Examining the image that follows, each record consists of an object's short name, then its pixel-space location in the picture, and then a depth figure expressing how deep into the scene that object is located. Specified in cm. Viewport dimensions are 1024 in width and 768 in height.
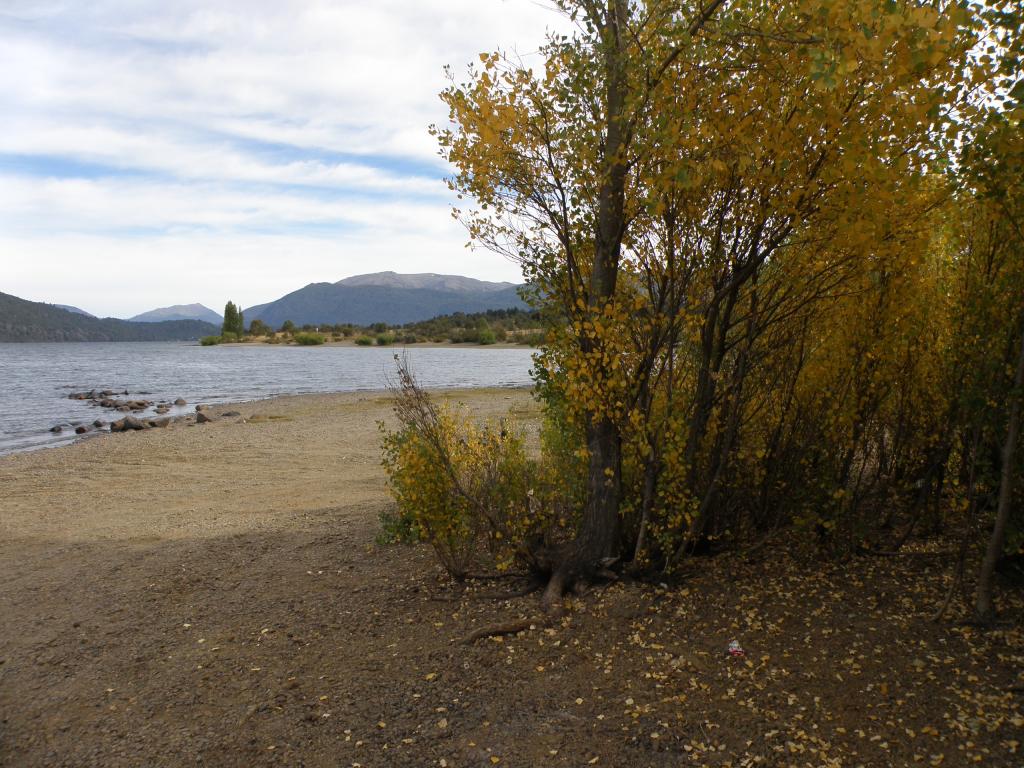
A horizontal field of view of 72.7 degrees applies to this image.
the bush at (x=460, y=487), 584
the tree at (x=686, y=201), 409
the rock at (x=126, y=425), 2438
